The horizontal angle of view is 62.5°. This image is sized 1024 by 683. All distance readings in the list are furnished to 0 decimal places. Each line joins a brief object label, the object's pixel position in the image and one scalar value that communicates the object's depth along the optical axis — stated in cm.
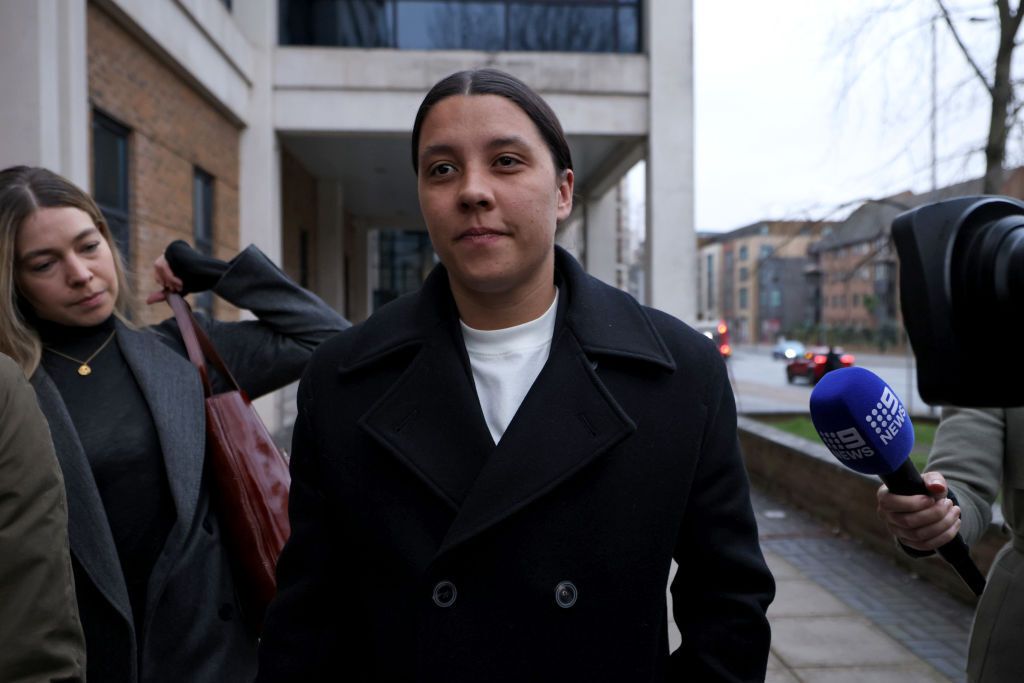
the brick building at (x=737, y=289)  11075
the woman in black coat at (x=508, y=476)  160
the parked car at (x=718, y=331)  1473
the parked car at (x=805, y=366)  2932
